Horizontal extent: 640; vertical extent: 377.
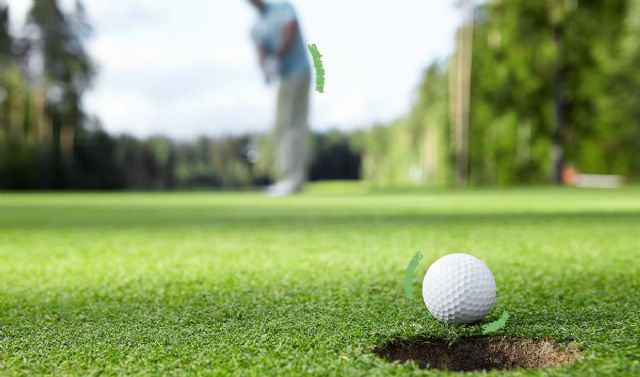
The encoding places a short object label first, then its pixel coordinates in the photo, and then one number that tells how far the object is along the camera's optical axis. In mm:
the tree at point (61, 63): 23938
